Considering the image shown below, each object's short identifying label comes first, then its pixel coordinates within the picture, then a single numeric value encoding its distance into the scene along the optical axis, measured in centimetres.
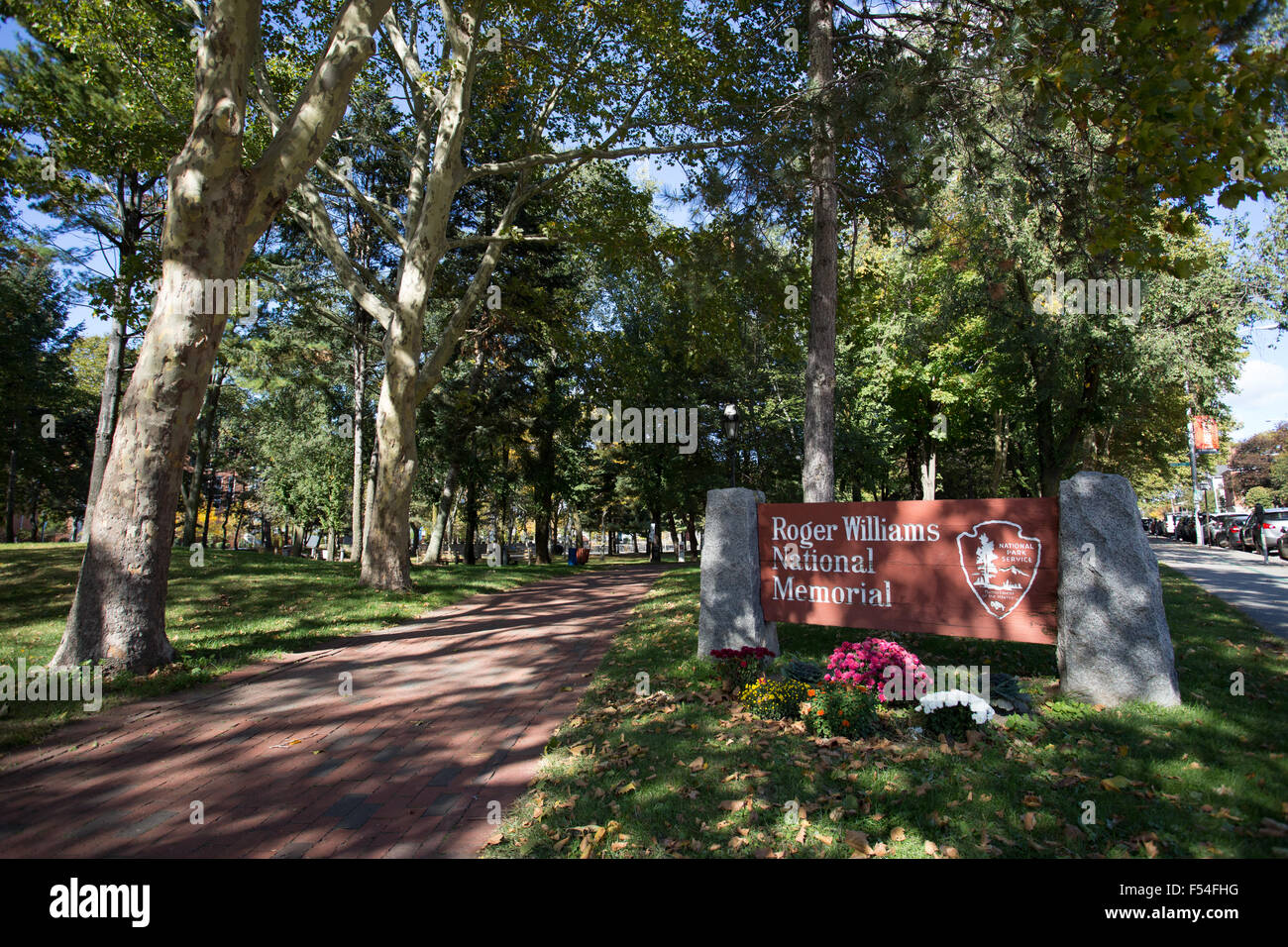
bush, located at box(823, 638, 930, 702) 538
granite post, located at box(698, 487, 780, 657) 696
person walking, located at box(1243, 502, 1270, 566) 1919
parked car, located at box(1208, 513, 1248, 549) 3128
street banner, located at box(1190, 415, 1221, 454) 3177
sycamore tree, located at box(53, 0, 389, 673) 658
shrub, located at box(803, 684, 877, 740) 486
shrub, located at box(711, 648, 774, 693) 591
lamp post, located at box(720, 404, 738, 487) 1439
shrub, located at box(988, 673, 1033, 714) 495
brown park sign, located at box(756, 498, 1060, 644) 539
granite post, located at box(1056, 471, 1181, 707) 488
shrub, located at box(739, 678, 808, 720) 529
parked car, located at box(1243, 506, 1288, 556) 2099
